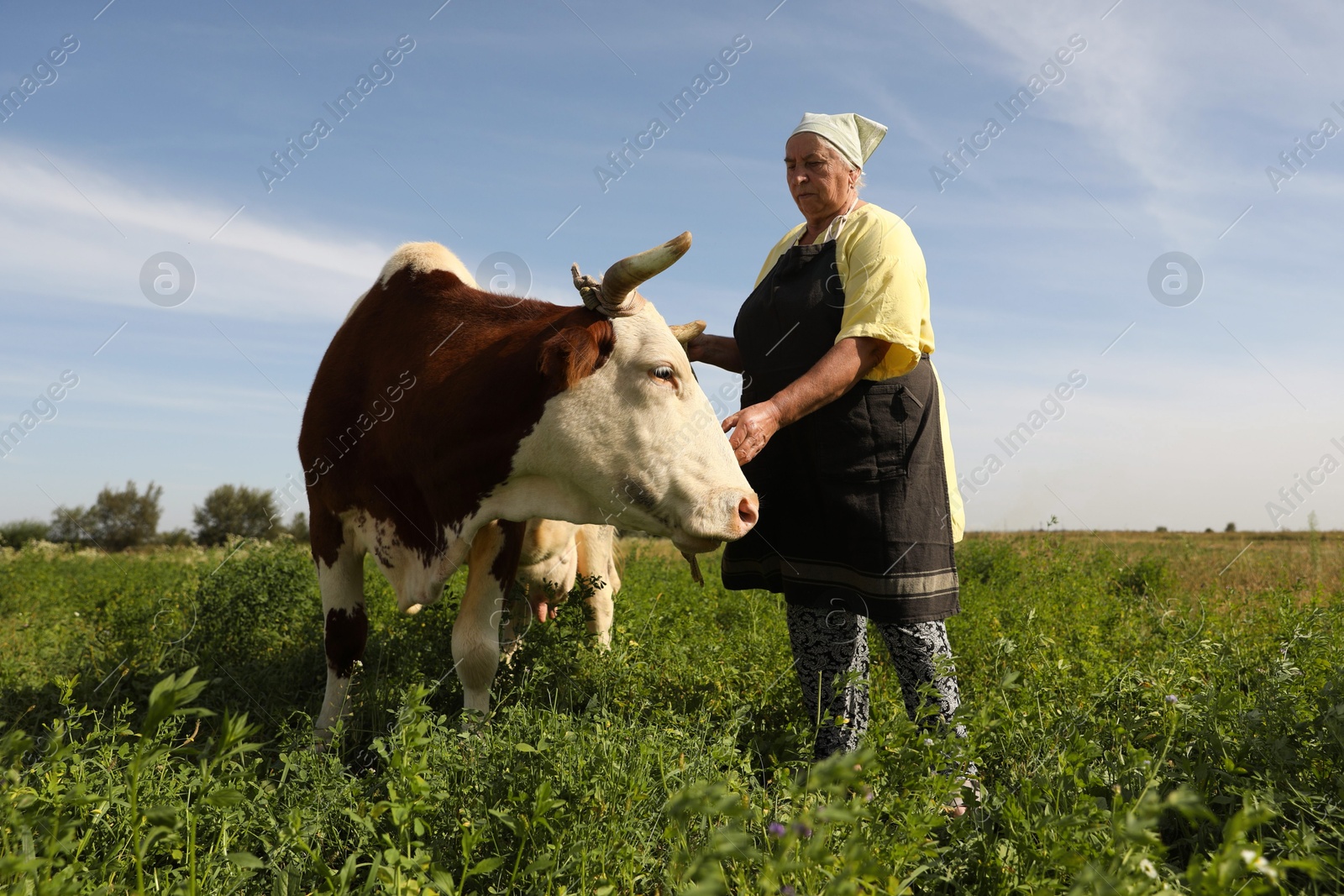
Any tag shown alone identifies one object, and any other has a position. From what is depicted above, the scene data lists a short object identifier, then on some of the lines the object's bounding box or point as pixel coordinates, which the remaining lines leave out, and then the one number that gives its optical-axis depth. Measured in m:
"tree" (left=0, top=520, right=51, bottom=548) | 27.56
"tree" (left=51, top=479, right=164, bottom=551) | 32.84
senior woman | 3.28
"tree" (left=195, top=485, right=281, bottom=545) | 36.84
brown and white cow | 3.41
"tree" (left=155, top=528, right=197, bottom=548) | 32.62
